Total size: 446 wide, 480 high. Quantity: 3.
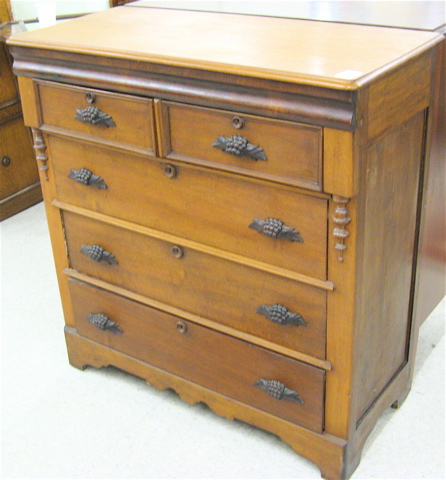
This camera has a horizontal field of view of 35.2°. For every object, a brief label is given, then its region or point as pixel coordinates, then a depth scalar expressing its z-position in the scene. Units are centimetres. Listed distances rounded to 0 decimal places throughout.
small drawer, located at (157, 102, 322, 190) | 149
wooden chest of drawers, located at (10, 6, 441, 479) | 150
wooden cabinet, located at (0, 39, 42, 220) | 321
